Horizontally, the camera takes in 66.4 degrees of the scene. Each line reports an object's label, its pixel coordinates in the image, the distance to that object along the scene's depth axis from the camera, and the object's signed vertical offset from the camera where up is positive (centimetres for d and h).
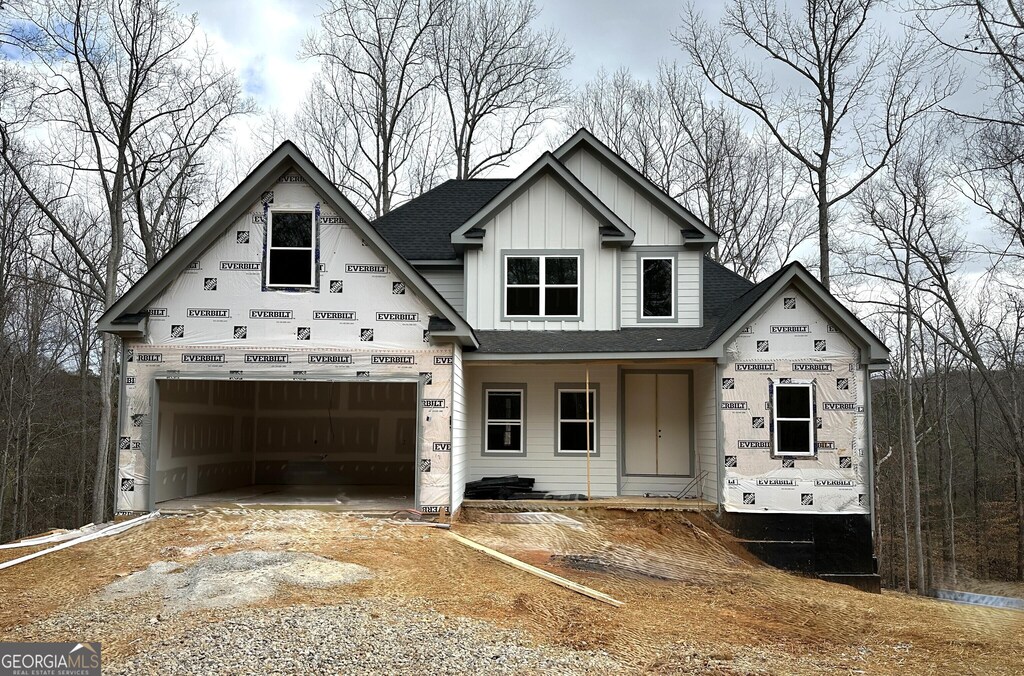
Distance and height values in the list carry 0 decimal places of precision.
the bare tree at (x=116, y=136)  2202 +807
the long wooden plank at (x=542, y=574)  1005 -226
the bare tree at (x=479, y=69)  3130 +1363
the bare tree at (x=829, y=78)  2481 +1074
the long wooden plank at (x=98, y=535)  1072 -199
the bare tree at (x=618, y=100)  3294 +1325
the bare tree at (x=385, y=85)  3028 +1271
